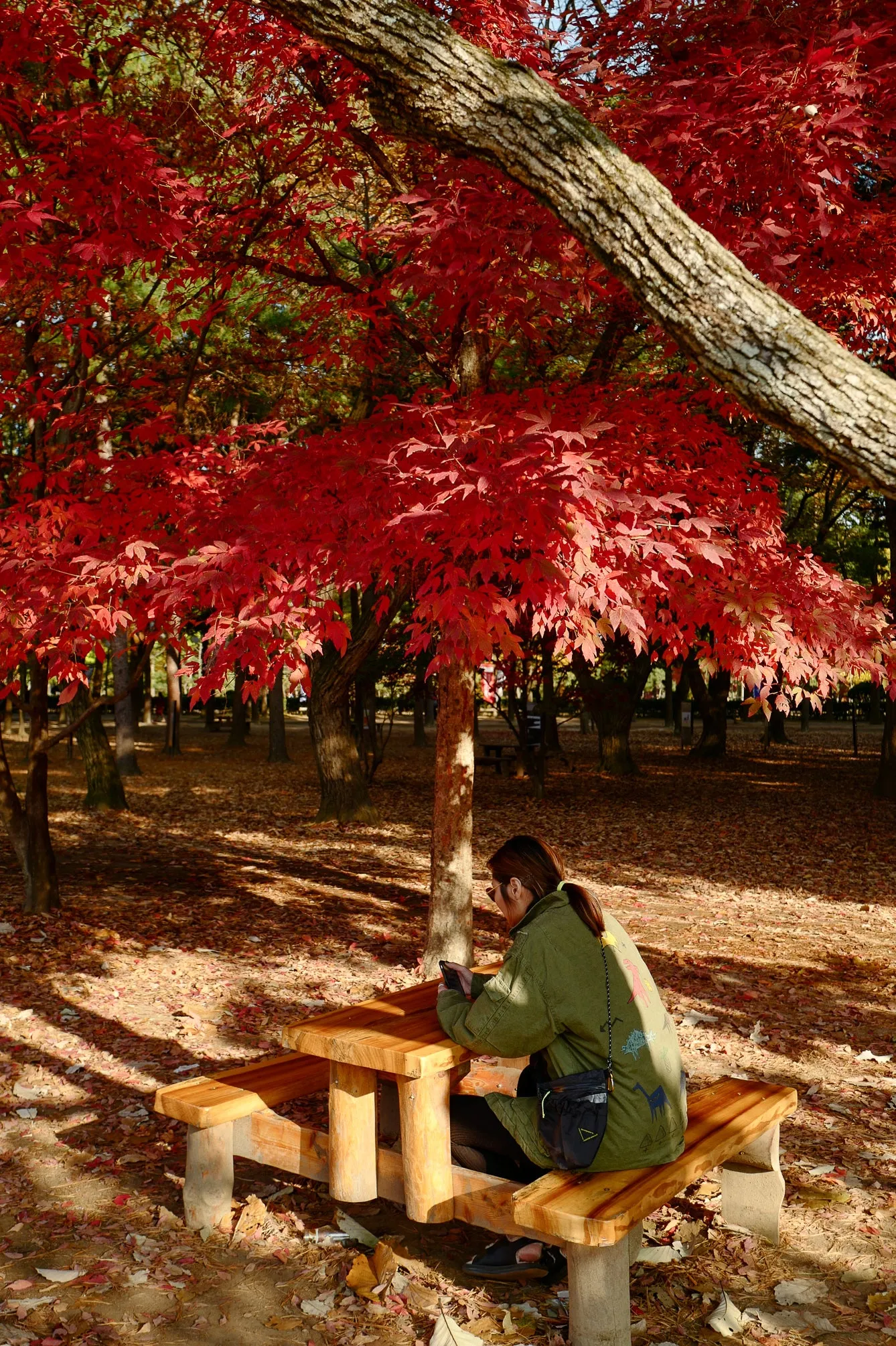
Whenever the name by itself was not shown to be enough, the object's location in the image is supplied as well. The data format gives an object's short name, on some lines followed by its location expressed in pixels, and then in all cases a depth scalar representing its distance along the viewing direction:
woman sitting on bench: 3.36
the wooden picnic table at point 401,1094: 3.74
